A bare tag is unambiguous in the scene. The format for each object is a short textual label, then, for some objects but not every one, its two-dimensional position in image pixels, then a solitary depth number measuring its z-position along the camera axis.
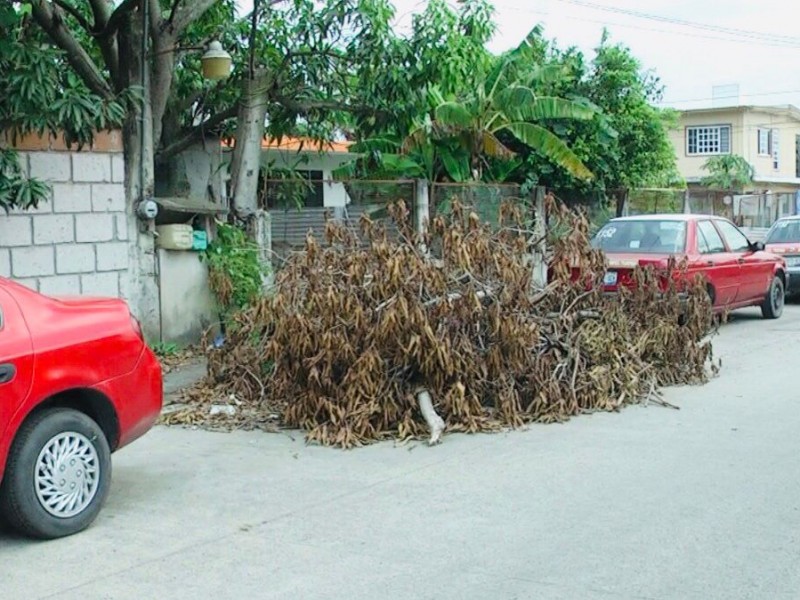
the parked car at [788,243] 18.73
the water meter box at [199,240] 13.26
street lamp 12.66
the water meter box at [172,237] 12.91
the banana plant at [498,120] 18.55
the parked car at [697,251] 14.15
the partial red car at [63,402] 5.96
